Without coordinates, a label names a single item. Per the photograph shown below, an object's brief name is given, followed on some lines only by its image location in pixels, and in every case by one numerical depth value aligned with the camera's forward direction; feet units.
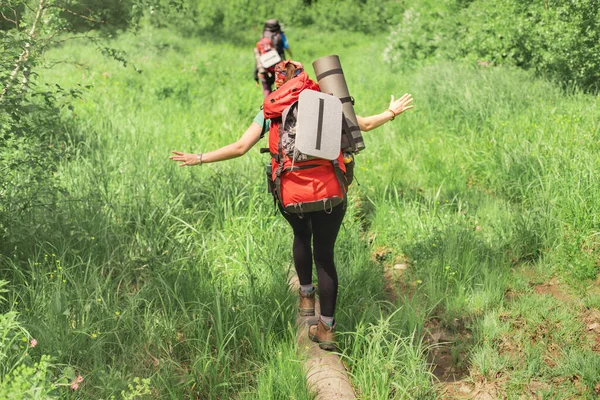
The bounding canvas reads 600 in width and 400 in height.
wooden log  10.23
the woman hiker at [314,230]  10.87
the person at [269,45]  30.32
